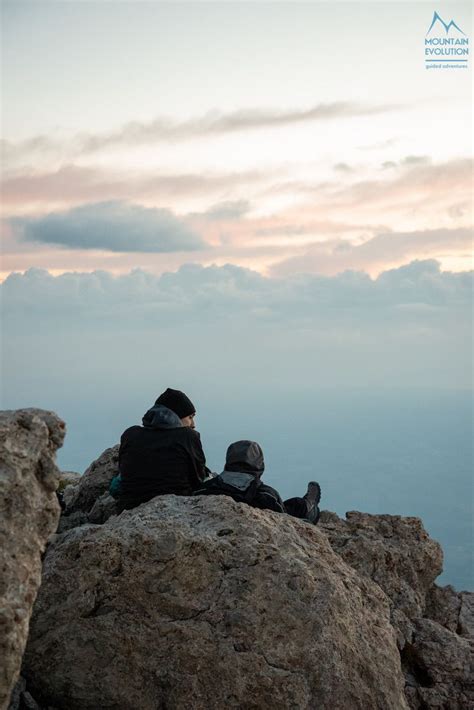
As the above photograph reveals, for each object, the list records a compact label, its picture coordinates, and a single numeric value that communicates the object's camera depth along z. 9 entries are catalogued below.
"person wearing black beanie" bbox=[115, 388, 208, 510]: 12.89
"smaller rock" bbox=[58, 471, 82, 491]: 21.49
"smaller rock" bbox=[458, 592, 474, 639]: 14.27
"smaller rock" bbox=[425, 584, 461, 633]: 14.41
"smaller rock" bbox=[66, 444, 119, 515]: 16.06
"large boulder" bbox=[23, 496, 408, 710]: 9.80
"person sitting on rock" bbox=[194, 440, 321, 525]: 13.18
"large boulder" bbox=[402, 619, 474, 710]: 11.77
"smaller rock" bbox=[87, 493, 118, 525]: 14.27
